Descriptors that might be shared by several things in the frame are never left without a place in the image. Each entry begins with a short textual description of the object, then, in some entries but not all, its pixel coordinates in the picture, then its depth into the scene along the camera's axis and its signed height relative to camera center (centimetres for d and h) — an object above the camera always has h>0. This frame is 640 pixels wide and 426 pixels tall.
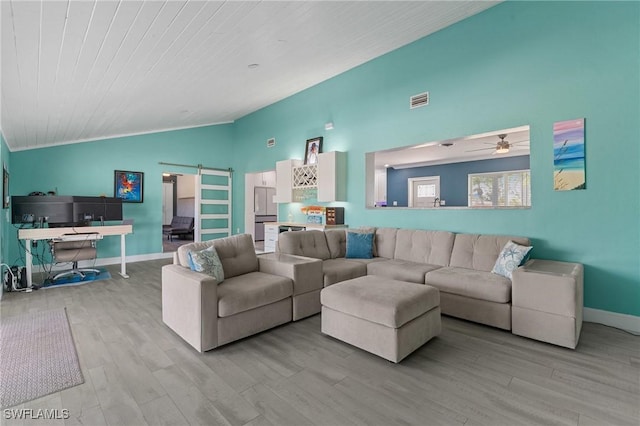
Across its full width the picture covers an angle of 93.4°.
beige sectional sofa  294 -69
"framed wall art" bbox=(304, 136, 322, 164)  580 +116
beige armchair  247 -78
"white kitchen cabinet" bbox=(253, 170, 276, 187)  862 +89
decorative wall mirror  676 +98
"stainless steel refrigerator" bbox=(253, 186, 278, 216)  877 +21
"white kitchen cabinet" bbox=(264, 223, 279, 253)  624 -56
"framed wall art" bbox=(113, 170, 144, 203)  628 +50
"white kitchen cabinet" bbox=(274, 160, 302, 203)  615 +61
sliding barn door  763 +11
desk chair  473 -67
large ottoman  225 -86
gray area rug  195 -116
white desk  440 -37
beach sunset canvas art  312 +56
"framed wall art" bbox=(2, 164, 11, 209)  411 +29
